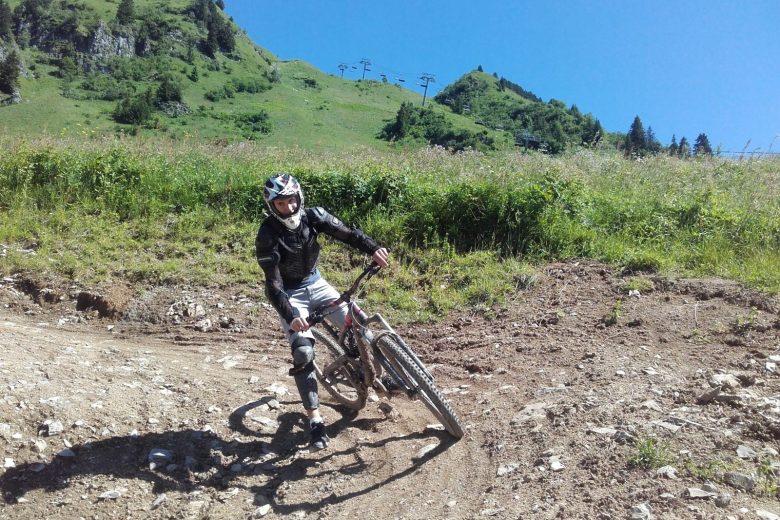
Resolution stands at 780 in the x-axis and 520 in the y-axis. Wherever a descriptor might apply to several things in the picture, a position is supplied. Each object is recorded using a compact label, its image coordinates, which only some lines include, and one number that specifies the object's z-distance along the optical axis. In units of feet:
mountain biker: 15.94
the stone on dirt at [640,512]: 11.07
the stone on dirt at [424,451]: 15.78
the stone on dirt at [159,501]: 14.99
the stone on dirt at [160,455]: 16.55
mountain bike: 15.37
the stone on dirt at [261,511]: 14.42
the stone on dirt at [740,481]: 11.68
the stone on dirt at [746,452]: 12.61
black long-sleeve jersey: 16.06
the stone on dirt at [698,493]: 11.45
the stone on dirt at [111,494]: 15.05
